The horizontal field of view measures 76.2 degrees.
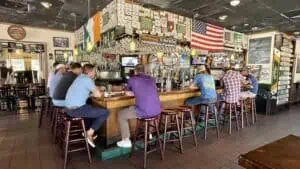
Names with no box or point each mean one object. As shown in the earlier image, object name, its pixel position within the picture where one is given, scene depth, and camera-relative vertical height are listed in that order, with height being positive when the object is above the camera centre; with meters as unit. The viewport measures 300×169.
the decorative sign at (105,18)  4.64 +1.36
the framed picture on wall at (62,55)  7.98 +0.77
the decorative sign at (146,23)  4.67 +1.25
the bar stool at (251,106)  5.36 -0.99
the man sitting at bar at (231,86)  4.38 -0.29
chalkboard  6.51 +0.79
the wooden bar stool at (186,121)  3.53 -0.99
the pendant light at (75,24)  5.72 +1.77
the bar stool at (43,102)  5.02 -0.75
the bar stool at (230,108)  4.43 -0.84
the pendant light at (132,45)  4.53 +0.68
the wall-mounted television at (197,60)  7.56 +0.53
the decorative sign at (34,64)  8.64 +0.43
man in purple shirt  2.95 -0.41
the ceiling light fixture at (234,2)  4.58 +1.73
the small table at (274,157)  1.12 -0.53
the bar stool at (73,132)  2.82 -0.92
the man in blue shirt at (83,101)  2.98 -0.43
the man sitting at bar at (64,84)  3.54 -0.20
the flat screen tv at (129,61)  6.90 +0.45
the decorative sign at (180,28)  5.44 +1.30
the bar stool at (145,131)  2.85 -0.95
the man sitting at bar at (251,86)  5.21 -0.36
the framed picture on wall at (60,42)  7.88 +1.31
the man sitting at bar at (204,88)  3.95 -0.30
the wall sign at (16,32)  6.96 +1.53
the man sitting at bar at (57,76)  4.13 -0.06
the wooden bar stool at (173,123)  3.26 -0.90
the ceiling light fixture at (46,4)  4.78 +1.76
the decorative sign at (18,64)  8.34 +0.42
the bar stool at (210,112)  3.99 -0.85
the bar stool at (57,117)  3.35 -0.82
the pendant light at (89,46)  5.13 +0.75
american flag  5.89 +1.19
